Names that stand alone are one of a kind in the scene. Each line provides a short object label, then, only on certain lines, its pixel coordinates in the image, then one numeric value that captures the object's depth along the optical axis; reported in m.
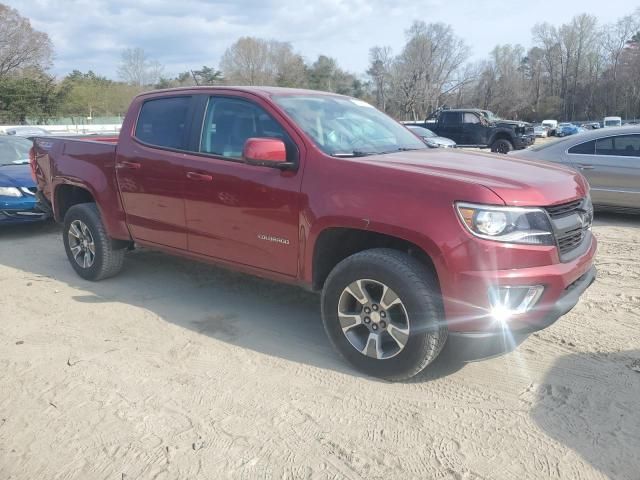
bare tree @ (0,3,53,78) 50.22
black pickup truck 22.23
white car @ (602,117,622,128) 49.03
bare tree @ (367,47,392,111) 80.56
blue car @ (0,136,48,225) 7.57
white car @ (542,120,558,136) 54.94
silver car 7.70
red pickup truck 2.97
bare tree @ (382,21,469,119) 78.06
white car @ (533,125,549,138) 49.57
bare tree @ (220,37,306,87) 84.56
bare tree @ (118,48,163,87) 72.81
